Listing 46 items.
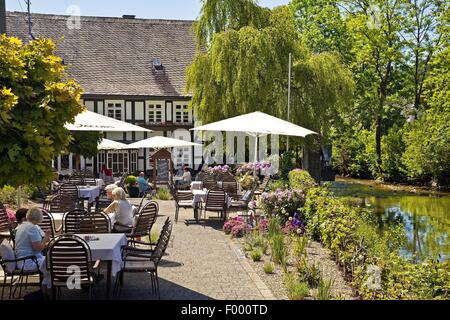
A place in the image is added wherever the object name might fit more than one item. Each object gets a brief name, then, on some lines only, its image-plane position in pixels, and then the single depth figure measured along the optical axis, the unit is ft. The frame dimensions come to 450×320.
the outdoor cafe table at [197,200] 49.98
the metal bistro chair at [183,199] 51.41
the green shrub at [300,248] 34.01
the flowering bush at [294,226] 40.78
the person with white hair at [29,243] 26.12
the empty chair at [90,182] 67.19
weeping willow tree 88.02
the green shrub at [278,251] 33.99
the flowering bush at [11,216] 38.35
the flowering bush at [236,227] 43.29
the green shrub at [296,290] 26.48
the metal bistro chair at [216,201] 48.68
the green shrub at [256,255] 34.71
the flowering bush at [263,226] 41.51
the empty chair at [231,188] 57.77
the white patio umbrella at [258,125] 54.44
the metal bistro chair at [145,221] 34.32
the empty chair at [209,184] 60.12
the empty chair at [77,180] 65.05
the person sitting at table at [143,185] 71.10
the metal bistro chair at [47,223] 32.60
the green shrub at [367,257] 23.31
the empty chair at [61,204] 41.98
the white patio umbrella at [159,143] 74.79
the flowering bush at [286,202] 45.93
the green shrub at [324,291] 25.62
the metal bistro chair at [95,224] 31.14
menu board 100.04
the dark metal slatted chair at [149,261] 26.63
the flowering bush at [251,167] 67.87
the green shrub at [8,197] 60.95
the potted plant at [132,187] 72.69
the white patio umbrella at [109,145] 78.79
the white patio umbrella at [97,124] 40.83
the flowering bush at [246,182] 67.21
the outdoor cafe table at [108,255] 25.39
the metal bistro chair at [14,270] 25.68
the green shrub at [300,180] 51.12
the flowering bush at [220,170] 73.15
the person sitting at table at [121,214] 35.37
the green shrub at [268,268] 31.65
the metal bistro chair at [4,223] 34.73
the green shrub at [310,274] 29.09
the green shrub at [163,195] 70.03
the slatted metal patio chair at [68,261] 23.98
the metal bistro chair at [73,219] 32.17
